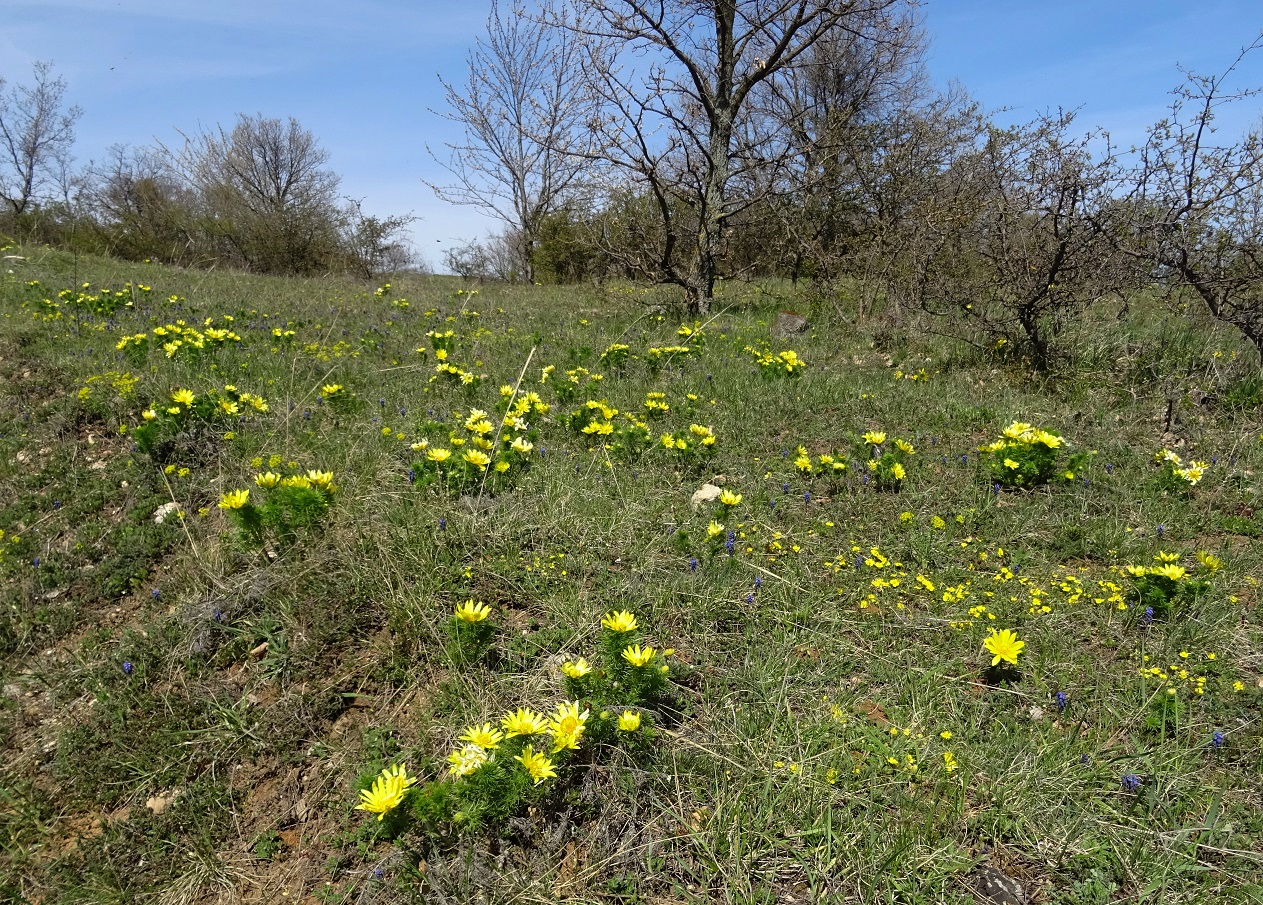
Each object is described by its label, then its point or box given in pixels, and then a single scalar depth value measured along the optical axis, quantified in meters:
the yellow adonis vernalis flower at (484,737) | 1.84
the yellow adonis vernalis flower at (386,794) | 1.67
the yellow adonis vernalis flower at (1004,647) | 2.29
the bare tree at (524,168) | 18.22
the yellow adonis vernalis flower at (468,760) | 1.76
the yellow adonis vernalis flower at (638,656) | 2.00
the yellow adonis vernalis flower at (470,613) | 2.23
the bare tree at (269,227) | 16.27
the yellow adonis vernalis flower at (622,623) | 2.05
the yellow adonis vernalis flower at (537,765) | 1.74
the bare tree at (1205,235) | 4.57
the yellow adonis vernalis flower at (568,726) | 1.78
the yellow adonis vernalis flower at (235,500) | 2.68
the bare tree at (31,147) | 35.09
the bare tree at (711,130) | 7.26
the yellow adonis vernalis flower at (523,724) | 1.81
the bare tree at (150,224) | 16.62
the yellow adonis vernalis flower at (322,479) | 2.97
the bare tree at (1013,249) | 5.07
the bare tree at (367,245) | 17.14
